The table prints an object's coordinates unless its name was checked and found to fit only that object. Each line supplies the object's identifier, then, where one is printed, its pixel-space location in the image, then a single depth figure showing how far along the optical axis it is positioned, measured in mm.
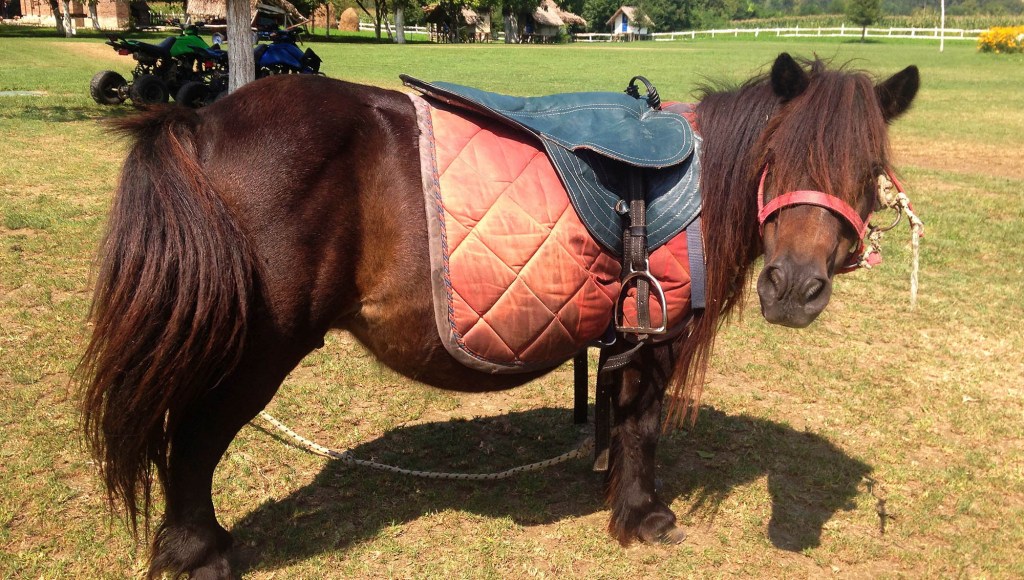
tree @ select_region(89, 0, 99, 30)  46344
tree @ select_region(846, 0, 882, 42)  54969
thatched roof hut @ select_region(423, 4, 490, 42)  54281
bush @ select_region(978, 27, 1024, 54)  35781
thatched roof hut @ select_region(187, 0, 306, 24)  42531
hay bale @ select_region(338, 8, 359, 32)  64125
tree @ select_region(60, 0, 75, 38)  36859
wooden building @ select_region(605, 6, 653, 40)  74625
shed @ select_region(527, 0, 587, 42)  67188
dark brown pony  2178
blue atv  14539
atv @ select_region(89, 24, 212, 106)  12867
